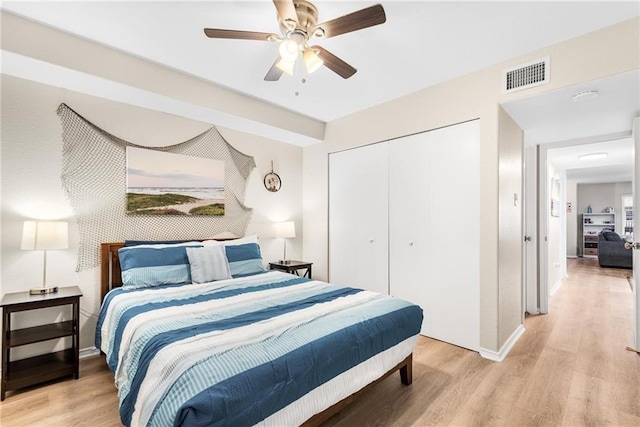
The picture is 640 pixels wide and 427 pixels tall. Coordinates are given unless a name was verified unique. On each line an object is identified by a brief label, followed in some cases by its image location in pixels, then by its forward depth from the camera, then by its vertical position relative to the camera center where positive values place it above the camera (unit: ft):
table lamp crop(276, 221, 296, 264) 13.51 -0.56
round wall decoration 13.87 +1.63
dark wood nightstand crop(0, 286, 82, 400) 7.02 -2.93
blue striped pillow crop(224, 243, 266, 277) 10.36 -1.47
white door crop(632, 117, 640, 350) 8.93 -0.43
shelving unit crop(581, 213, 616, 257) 30.45 -0.90
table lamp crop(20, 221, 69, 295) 7.54 -0.52
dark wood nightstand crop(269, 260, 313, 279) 13.11 -2.10
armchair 22.52 -2.44
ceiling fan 5.71 +3.75
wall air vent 8.16 +3.92
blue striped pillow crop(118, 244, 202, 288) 8.63 -1.45
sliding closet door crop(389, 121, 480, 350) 9.52 -0.33
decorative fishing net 8.91 +0.73
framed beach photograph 10.11 +1.16
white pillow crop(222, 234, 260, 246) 11.09 -0.90
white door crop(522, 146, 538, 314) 12.92 -0.14
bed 4.15 -2.19
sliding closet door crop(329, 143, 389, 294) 12.09 -0.01
